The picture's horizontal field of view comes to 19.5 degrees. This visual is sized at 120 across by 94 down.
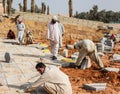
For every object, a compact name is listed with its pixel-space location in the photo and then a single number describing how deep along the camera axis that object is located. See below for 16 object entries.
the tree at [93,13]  56.53
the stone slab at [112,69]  11.37
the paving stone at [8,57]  11.88
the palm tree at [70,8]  43.31
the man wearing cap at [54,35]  13.09
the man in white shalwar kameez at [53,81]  7.38
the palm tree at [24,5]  40.05
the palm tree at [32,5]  40.08
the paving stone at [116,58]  14.64
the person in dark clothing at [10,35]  21.59
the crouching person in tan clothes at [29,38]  19.94
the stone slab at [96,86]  8.80
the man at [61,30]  13.64
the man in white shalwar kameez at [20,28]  18.09
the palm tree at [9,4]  36.34
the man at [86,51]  11.63
